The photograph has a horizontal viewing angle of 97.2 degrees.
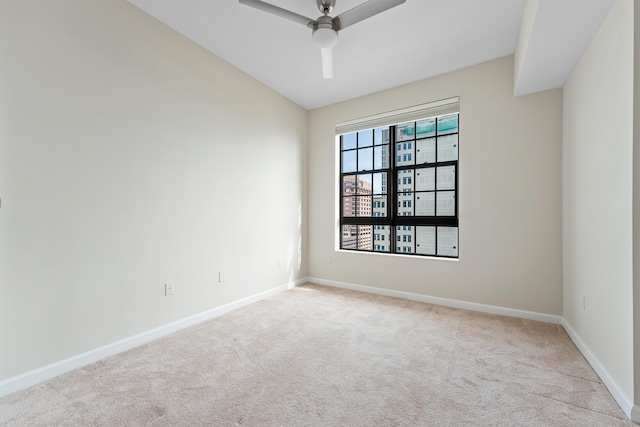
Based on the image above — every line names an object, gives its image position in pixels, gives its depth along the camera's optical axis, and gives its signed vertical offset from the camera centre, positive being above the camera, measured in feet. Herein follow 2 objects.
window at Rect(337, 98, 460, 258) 11.23 +1.08
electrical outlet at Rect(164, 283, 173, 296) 8.22 -2.28
